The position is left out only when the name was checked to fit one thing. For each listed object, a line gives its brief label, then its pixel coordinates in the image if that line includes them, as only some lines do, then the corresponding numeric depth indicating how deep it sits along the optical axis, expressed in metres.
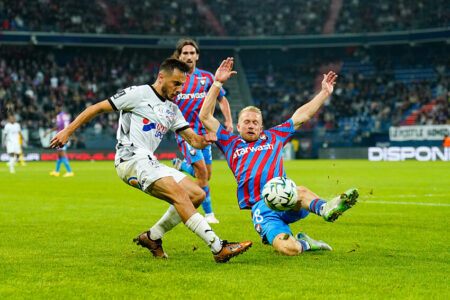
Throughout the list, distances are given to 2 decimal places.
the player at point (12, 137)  51.03
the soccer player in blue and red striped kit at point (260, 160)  12.36
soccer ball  11.77
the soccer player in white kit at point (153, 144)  11.23
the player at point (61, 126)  40.19
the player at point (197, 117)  18.25
